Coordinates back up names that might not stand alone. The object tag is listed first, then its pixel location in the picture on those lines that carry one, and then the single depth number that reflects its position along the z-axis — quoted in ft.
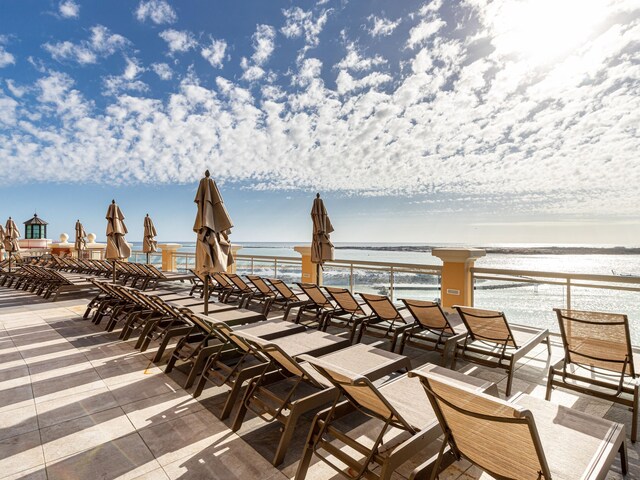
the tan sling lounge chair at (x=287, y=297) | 19.28
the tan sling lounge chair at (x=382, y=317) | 14.21
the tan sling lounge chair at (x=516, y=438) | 4.47
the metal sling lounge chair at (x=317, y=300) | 17.78
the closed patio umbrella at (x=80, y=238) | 42.98
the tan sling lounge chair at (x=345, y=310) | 16.21
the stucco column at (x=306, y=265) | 29.01
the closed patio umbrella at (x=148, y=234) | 35.17
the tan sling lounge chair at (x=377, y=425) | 5.83
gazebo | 82.99
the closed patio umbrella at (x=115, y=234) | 27.09
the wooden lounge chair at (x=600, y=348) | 8.52
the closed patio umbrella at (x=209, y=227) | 14.92
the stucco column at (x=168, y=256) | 44.29
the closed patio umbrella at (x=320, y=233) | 21.86
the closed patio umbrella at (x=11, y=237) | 40.52
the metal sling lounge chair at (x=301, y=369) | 7.50
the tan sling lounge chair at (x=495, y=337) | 10.84
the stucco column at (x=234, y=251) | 34.88
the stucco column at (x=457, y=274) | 19.57
